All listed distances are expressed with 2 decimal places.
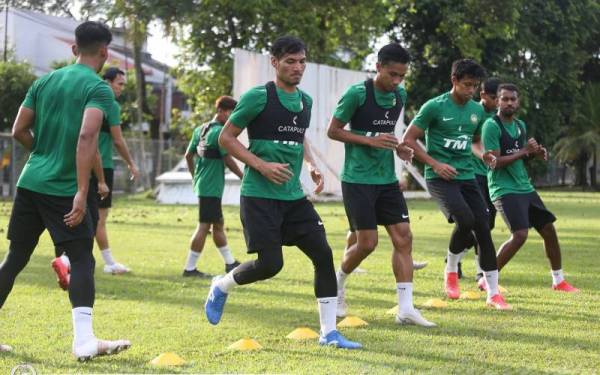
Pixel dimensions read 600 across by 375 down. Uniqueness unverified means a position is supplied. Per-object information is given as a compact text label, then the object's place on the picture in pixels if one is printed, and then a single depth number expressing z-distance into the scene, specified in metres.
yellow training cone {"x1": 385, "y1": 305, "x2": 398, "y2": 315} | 8.11
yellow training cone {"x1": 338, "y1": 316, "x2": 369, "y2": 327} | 7.49
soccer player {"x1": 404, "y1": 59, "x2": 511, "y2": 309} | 8.44
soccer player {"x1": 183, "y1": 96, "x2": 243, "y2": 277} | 11.09
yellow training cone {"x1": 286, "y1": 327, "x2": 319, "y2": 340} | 6.90
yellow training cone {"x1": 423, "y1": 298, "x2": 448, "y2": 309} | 8.49
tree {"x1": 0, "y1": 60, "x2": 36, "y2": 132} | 41.31
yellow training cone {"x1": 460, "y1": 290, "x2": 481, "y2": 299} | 9.10
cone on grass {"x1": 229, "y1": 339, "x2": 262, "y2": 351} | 6.46
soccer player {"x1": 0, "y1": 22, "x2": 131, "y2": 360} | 6.06
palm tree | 50.19
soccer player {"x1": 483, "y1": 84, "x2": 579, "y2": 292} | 9.24
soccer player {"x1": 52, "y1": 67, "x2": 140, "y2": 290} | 8.48
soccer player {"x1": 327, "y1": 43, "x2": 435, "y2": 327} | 7.59
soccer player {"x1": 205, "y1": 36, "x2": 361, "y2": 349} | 6.62
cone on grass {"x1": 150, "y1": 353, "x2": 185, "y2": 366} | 5.95
